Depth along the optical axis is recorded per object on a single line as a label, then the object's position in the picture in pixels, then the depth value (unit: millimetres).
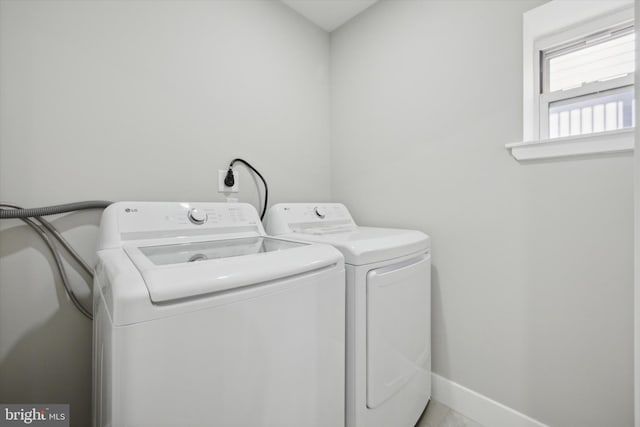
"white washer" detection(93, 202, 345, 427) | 521
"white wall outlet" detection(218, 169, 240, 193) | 1470
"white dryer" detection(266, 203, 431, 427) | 952
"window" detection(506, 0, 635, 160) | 1062
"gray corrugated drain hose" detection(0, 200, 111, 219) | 915
